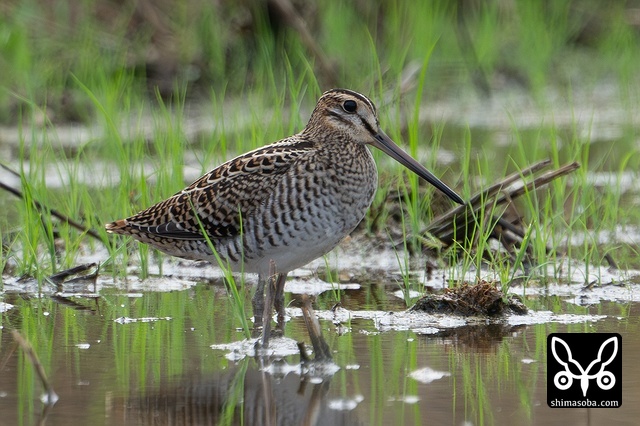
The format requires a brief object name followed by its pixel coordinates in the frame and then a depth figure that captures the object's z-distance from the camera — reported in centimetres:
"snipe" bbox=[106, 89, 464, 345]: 1223
